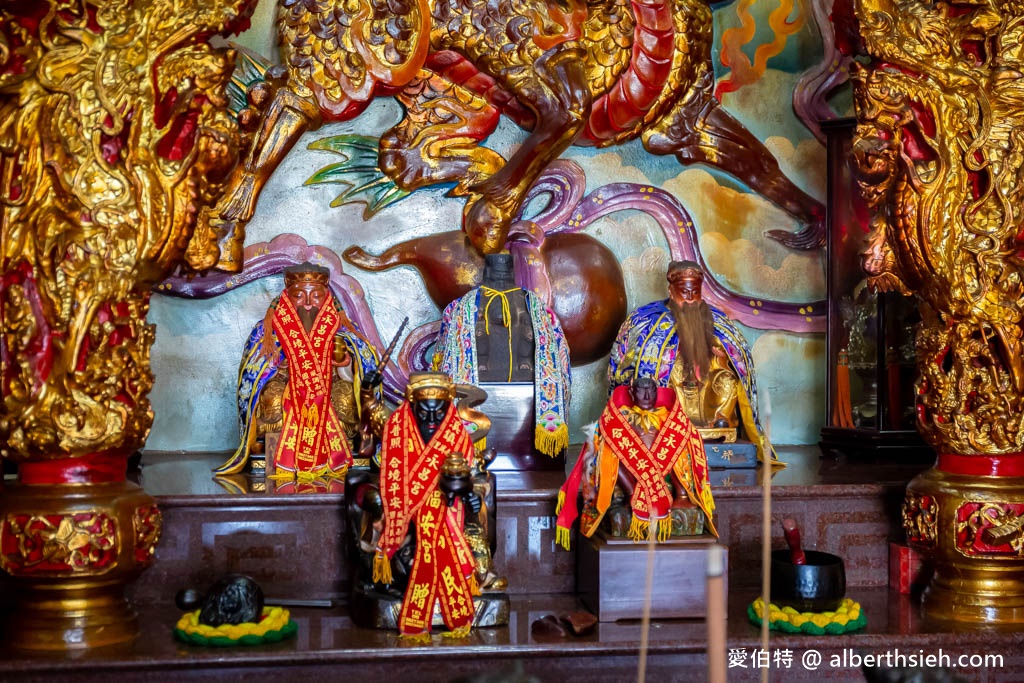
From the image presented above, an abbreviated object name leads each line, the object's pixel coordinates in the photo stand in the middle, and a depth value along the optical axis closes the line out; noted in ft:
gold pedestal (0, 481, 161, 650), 10.46
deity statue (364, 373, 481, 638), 11.19
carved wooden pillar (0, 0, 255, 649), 10.52
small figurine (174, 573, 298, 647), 10.97
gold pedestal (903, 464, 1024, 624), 11.80
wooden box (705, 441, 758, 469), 15.62
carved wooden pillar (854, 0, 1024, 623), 11.88
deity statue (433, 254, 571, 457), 15.67
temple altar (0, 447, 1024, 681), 10.76
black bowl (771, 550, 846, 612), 11.58
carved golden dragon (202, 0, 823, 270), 17.48
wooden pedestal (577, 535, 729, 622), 11.70
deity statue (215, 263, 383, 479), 14.97
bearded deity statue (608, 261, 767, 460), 15.97
